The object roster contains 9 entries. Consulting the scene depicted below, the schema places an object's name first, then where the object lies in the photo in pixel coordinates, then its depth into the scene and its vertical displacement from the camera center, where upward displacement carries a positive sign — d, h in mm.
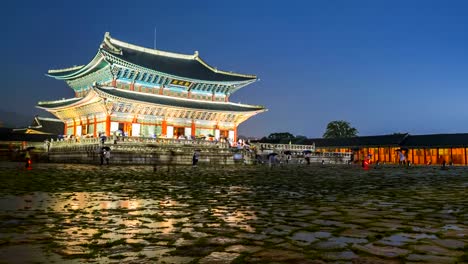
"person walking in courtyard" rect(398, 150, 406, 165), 41375 -1259
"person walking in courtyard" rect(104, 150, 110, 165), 30125 -712
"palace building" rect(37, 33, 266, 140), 43500 +6040
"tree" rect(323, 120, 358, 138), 88438 +3779
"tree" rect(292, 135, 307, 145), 74938 +1167
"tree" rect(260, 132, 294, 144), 103750 +3125
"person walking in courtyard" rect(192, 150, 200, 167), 30809 -1076
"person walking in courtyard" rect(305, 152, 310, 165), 44281 -1232
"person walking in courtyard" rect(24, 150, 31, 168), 23161 -808
